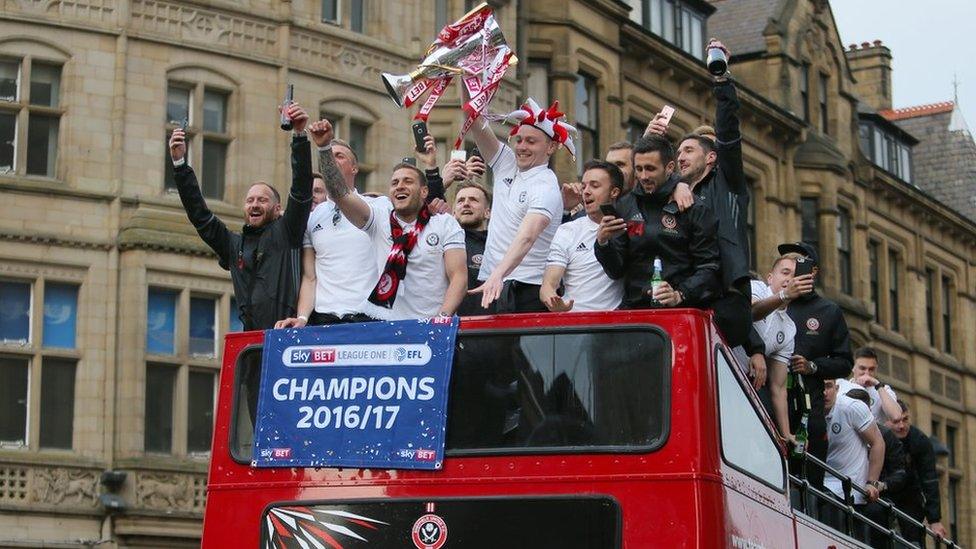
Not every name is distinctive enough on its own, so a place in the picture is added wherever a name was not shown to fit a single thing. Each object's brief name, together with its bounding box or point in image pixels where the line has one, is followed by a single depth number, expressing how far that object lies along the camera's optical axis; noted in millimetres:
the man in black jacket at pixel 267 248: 11336
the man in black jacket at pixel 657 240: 10516
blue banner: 10414
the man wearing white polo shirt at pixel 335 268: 11297
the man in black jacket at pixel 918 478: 16641
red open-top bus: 9828
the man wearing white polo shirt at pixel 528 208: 11312
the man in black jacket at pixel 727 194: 10578
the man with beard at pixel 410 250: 11234
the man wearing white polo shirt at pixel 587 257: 10922
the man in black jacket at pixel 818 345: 13359
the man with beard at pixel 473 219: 12461
